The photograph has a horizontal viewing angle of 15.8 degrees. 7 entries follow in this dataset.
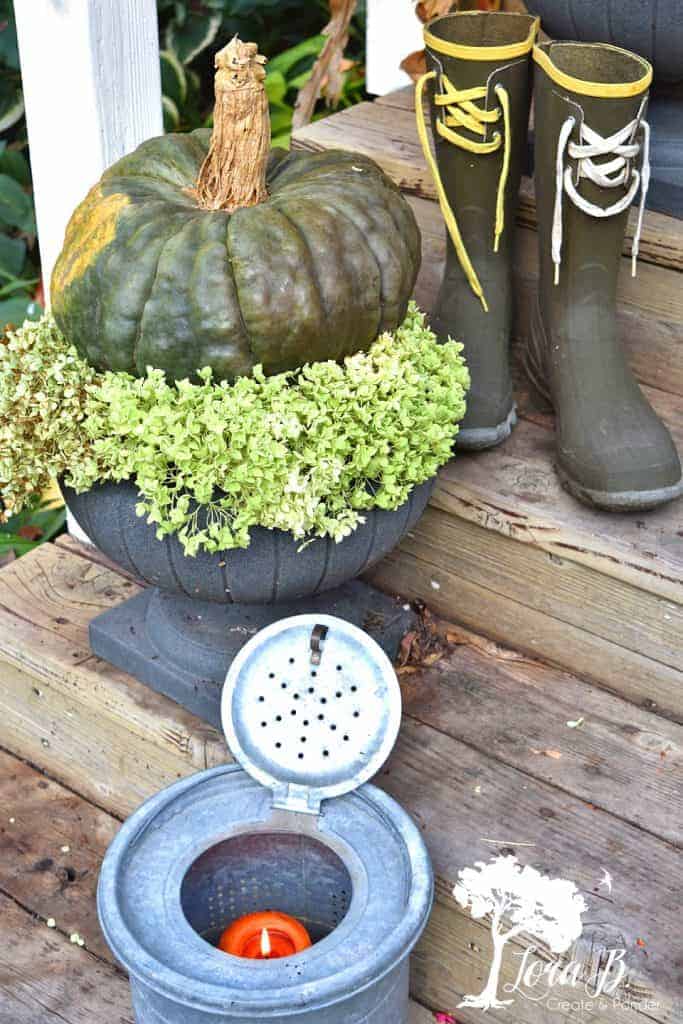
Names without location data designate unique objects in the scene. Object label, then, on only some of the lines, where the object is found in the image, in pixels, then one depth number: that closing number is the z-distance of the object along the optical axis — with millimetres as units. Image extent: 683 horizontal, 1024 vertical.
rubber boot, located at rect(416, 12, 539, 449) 2190
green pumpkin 1997
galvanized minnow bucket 1963
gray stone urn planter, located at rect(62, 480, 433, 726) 2069
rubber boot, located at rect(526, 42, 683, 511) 2114
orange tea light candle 1986
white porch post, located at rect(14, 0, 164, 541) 2248
